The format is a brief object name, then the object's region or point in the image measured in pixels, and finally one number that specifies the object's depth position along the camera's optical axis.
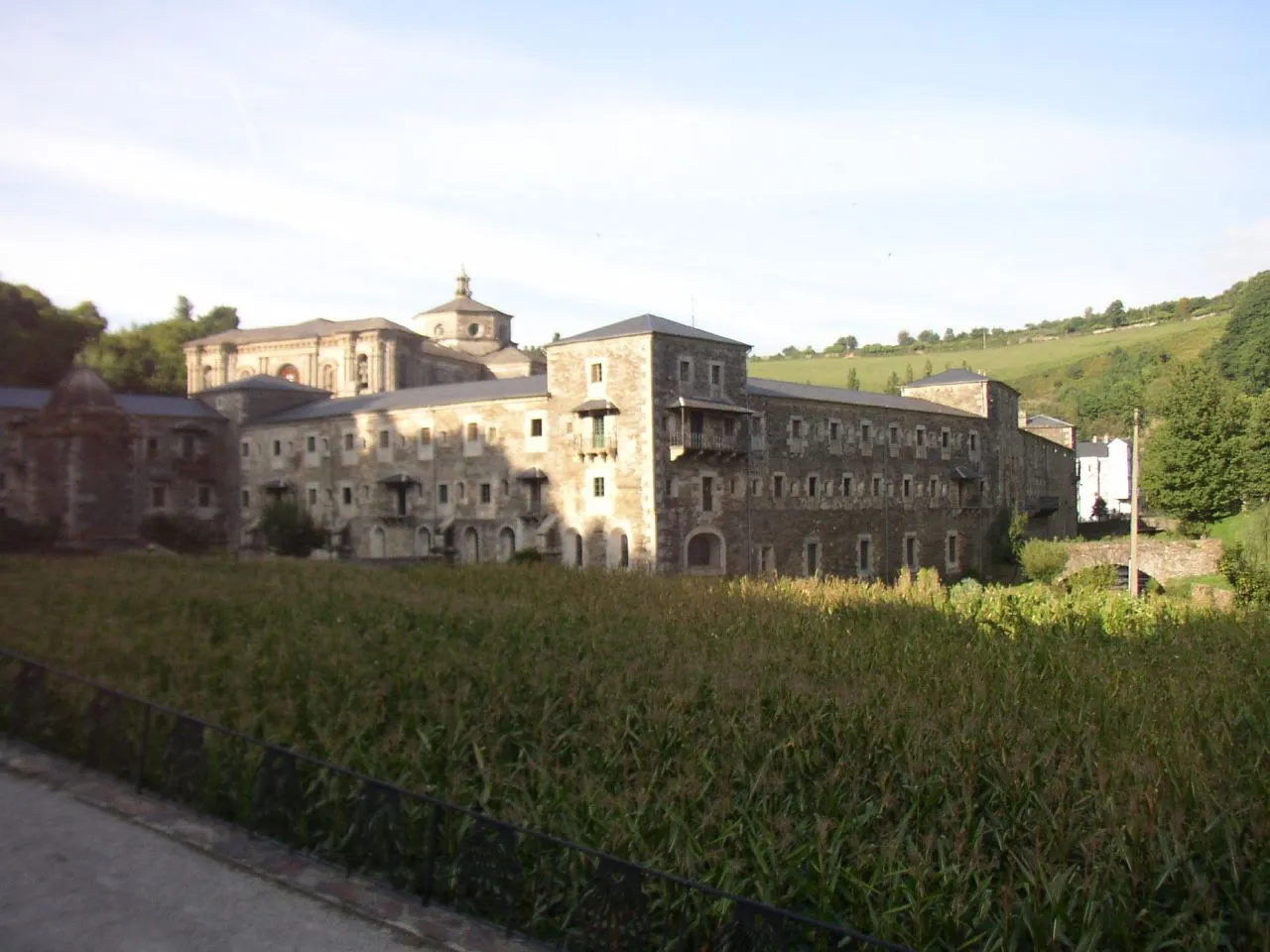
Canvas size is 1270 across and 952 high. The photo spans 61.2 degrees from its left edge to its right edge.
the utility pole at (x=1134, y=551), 33.41
